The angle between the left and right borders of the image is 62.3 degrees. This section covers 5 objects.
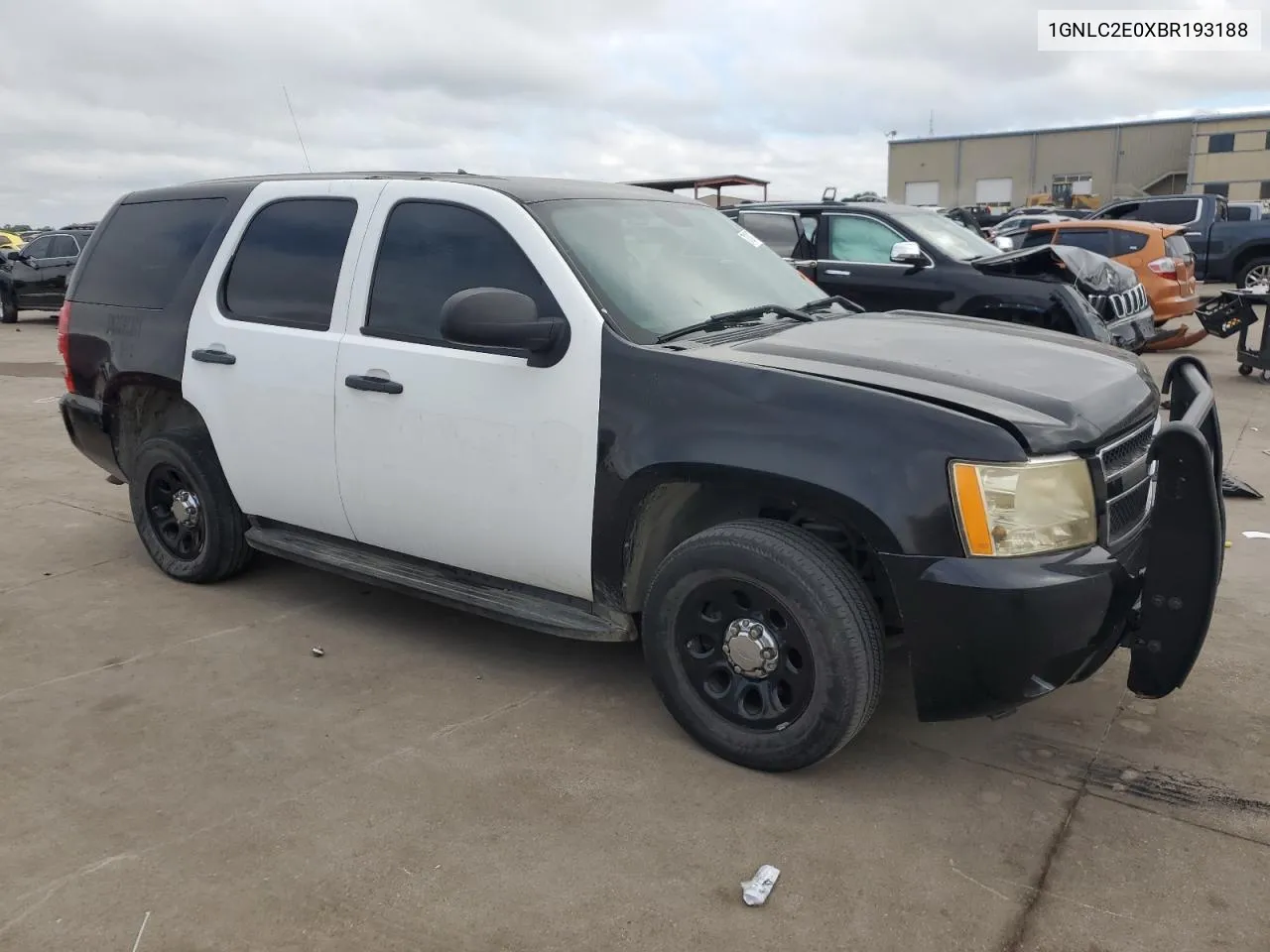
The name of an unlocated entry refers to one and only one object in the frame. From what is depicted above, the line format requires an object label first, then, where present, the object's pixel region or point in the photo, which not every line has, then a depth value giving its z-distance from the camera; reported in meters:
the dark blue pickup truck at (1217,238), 17.88
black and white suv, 2.83
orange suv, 11.72
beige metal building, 59.69
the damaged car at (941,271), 8.12
